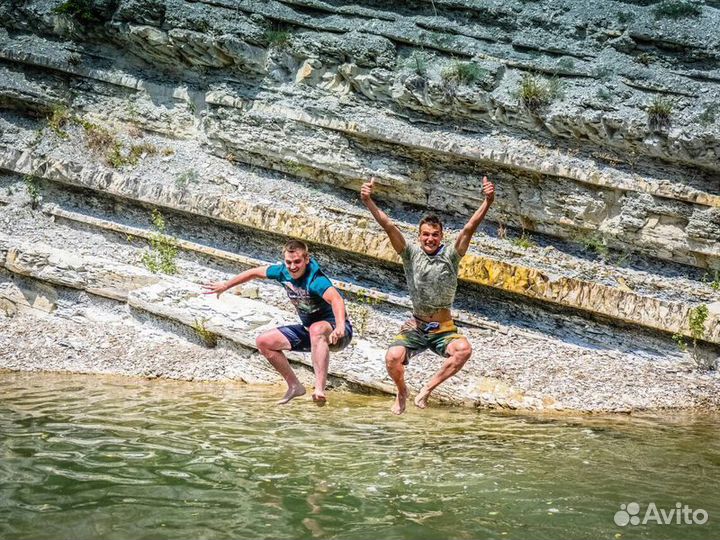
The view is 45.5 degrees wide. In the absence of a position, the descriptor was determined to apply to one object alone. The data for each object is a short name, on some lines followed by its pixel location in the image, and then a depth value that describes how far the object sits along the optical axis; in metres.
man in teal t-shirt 8.38
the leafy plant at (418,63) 13.84
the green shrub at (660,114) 12.53
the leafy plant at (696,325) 11.24
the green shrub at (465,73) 13.55
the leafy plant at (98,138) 14.95
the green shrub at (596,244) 13.23
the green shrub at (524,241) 13.60
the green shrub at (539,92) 13.24
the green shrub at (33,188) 14.48
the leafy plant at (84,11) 15.34
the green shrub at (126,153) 14.70
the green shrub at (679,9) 13.36
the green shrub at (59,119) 15.17
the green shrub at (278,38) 14.65
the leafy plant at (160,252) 13.16
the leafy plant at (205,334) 11.62
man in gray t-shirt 8.47
